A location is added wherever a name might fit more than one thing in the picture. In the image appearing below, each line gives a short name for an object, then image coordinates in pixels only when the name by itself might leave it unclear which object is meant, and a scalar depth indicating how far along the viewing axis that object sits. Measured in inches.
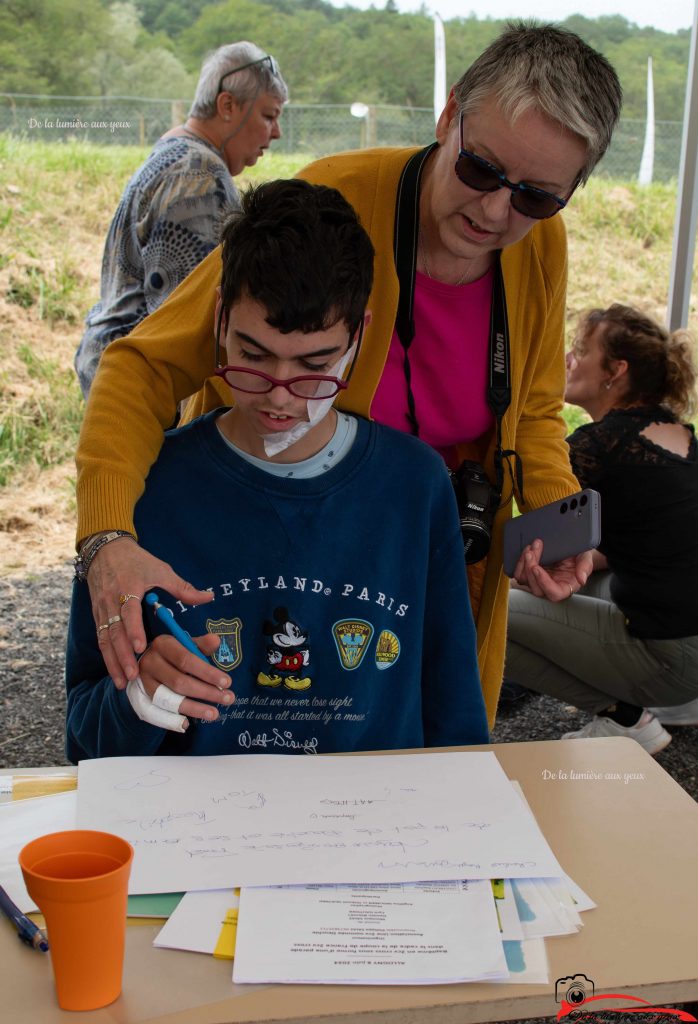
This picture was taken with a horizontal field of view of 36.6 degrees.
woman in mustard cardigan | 59.6
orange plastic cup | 33.7
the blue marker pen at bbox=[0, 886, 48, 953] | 39.9
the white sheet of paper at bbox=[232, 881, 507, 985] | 38.9
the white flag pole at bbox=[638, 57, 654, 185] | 258.7
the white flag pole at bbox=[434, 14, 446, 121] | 284.7
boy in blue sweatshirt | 59.4
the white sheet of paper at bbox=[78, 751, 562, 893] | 44.6
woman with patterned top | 111.9
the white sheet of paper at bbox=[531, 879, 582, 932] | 42.9
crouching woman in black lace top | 125.6
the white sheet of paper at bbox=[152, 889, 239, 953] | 40.3
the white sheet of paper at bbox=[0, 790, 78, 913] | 44.1
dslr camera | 75.0
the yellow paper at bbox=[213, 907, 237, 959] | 39.8
